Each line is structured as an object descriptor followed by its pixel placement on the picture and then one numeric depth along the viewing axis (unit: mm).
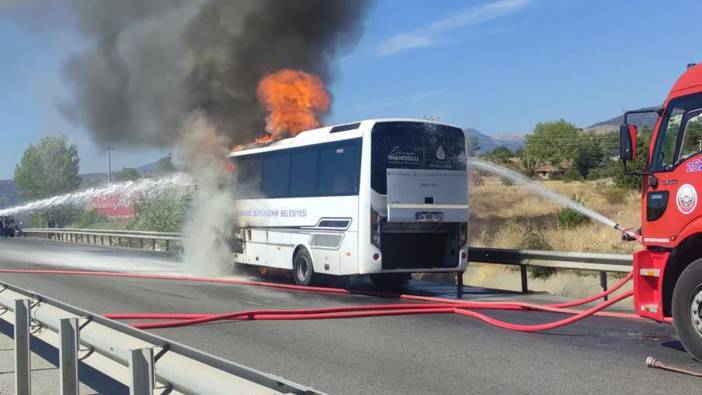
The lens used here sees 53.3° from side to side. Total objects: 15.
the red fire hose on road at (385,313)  8656
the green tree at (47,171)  68188
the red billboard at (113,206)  36531
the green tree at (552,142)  69688
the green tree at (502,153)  64875
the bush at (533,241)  15672
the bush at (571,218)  19375
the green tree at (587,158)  51388
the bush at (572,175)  47862
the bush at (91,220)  44719
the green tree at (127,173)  63700
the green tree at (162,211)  27188
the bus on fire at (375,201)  11805
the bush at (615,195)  25172
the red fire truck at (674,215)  6293
